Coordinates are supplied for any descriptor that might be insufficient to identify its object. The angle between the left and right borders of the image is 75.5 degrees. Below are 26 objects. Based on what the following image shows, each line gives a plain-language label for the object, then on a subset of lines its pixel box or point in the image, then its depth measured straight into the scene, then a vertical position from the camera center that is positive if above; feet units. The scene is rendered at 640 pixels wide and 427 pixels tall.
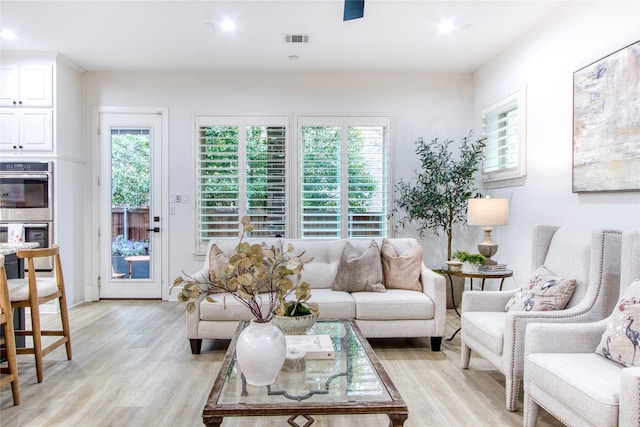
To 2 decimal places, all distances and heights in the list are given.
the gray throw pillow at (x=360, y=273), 11.38 -1.74
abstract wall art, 8.39 +1.93
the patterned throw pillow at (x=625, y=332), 6.04 -1.83
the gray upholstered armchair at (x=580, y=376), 5.25 -2.38
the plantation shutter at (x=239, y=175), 16.38 +1.39
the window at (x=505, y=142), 12.74 +2.32
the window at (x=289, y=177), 16.40 +1.31
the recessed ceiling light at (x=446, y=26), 11.95 +5.47
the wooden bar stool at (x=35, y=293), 8.63 -1.82
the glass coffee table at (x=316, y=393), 5.10 -2.43
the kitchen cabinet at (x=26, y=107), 14.55 +3.62
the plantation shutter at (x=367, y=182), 16.51 +1.14
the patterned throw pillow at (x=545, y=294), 8.16 -1.67
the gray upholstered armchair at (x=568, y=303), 7.65 -1.66
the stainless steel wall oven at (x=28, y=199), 14.37 +0.37
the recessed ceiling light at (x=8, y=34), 12.82 +5.50
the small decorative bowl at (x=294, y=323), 7.20 -1.97
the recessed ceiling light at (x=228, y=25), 12.00 +5.47
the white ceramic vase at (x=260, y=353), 5.57 -1.93
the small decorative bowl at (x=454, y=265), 11.22 -1.50
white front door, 16.49 +0.39
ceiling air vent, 13.01 +5.51
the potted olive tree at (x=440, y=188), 14.97 +0.87
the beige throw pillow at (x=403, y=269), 11.62 -1.66
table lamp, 11.38 -0.11
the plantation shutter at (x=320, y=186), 16.44 +0.97
